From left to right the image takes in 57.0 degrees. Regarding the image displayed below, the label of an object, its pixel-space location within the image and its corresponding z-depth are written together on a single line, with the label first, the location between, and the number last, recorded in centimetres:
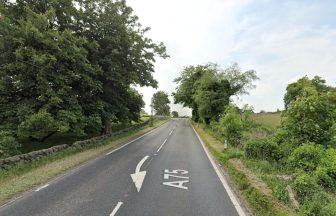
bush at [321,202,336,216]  751
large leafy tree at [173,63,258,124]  4347
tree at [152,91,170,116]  14888
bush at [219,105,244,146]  2267
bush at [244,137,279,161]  1623
